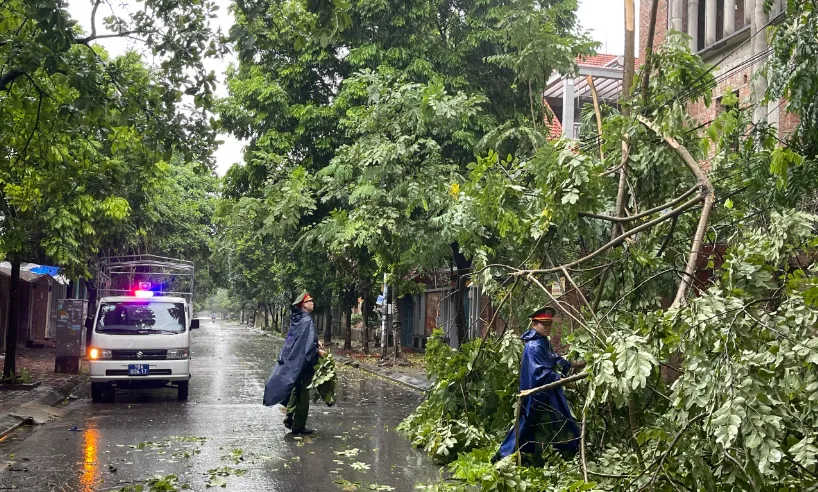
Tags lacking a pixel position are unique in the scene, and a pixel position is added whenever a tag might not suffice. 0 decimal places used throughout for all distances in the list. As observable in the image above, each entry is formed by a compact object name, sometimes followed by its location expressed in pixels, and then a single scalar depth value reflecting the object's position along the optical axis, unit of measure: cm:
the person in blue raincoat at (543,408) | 797
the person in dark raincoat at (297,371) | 1166
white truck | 1531
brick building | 1603
